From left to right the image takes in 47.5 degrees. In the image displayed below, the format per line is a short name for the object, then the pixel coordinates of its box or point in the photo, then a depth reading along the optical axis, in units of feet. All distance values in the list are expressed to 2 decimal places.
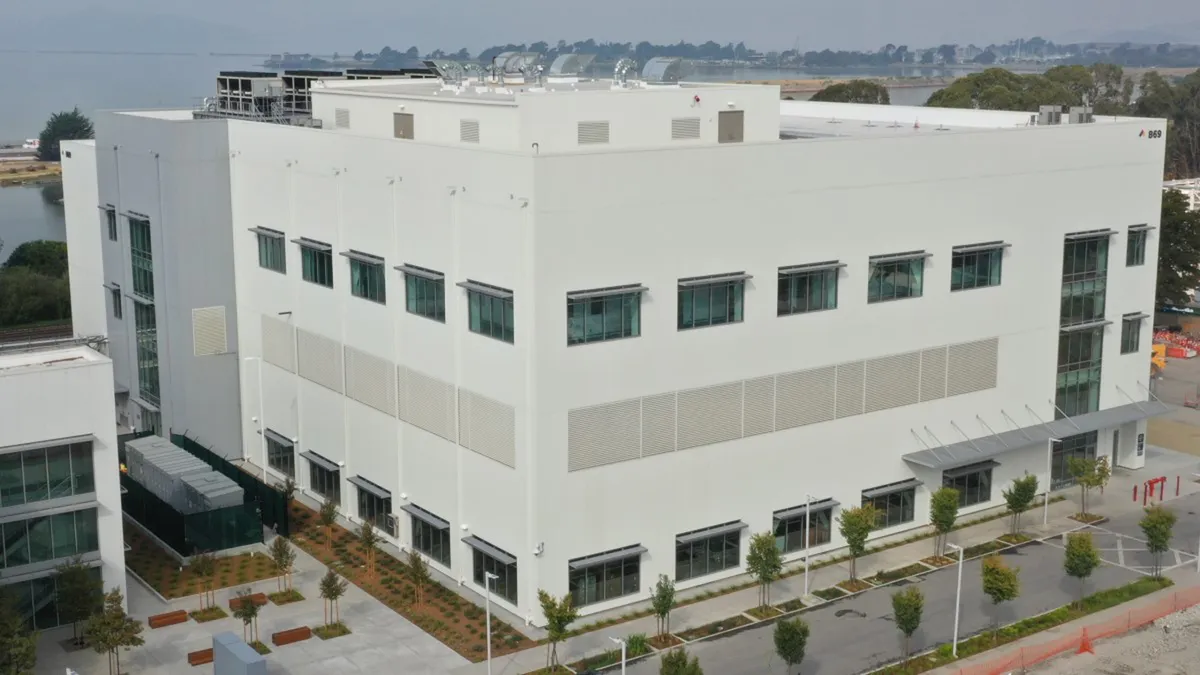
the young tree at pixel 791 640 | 112.78
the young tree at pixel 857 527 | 133.49
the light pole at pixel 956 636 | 118.70
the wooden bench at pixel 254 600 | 127.89
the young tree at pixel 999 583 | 125.18
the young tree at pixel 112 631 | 112.78
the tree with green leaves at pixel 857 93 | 491.72
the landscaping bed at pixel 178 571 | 136.87
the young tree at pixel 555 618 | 115.55
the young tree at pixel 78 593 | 119.34
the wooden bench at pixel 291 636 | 123.03
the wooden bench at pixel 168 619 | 127.34
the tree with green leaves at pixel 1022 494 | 146.72
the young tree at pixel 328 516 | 145.89
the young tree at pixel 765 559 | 127.44
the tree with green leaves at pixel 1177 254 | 258.16
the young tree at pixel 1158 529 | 135.44
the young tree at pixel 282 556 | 131.34
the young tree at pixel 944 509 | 140.15
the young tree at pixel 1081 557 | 130.31
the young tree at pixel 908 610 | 118.21
